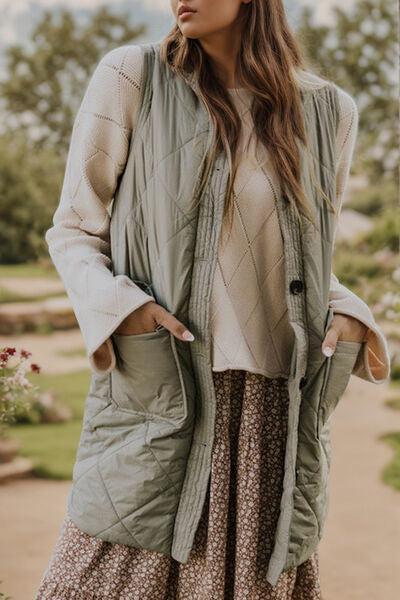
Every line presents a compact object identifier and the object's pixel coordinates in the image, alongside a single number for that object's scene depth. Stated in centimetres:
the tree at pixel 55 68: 909
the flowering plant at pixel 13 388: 246
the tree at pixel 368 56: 1016
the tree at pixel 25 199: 813
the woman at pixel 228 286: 165
